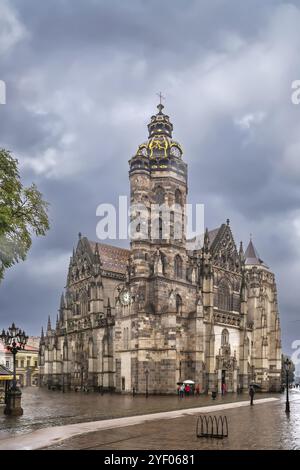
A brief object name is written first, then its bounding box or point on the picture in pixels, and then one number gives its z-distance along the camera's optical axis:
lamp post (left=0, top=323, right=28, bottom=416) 28.20
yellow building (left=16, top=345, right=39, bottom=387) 114.62
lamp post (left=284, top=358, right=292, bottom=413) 35.23
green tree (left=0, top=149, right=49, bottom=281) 20.97
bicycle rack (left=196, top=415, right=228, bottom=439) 18.30
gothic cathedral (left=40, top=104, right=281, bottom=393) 60.22
